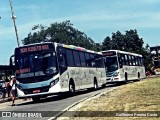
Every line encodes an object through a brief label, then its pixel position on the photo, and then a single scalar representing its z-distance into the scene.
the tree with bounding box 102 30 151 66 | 88.75
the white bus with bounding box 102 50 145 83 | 34.28
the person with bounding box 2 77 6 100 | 31.95
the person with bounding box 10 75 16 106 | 23.43
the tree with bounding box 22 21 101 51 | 83.50
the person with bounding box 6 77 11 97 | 30.24
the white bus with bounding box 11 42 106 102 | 21.22
